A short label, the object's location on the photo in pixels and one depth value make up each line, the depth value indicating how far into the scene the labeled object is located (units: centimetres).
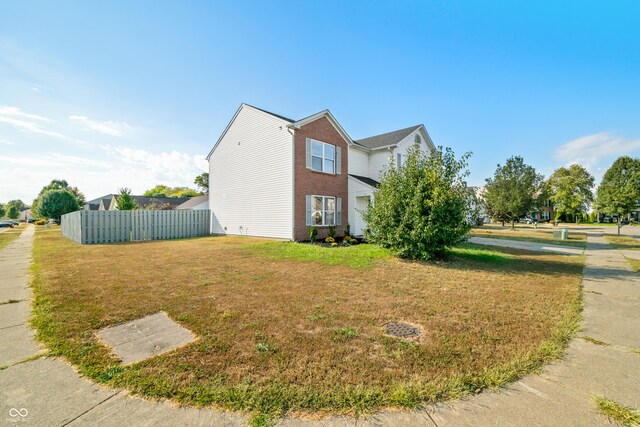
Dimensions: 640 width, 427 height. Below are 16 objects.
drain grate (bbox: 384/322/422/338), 358
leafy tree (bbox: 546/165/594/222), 4828
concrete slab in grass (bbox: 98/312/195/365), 305
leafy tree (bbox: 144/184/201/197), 6675
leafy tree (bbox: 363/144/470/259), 856
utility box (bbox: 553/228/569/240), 1824
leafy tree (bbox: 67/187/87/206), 6985
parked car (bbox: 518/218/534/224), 5521
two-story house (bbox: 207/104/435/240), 1463
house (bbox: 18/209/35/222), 8629
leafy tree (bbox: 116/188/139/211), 2123
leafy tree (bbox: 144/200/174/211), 3712
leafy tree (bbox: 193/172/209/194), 6300
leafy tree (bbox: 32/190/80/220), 4503
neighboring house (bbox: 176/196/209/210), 3139
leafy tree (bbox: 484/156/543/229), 2750
